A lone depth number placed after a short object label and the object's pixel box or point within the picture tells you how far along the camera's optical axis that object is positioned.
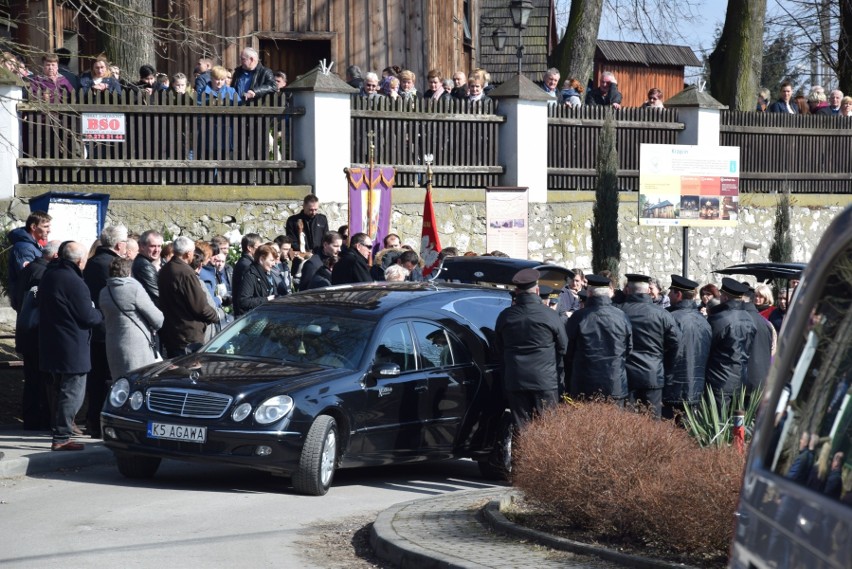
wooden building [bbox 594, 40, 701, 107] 54.91
